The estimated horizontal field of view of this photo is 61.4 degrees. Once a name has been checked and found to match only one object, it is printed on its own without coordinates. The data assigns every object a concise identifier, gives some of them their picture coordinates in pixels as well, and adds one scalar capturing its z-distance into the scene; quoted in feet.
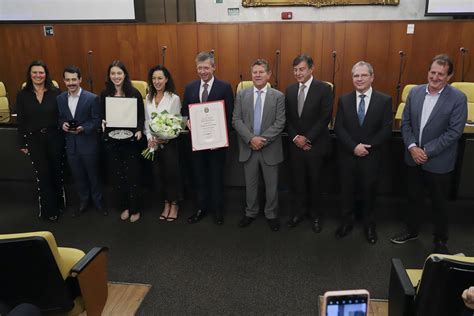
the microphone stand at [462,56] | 20.30
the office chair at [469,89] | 16.35
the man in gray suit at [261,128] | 11.18
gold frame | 21.71
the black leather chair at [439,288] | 5.33
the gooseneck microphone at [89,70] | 23.39
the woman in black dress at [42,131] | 11.96
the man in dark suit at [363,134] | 10.43
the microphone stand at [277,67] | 22.14
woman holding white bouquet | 11.19
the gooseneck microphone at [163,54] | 22.67
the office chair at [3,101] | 18.49
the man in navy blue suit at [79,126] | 11.99
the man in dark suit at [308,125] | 11.05
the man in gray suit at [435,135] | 9.60
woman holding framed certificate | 11.70
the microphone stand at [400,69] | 21.08
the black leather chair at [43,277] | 5.75
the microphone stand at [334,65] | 21.44
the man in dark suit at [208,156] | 11.50
